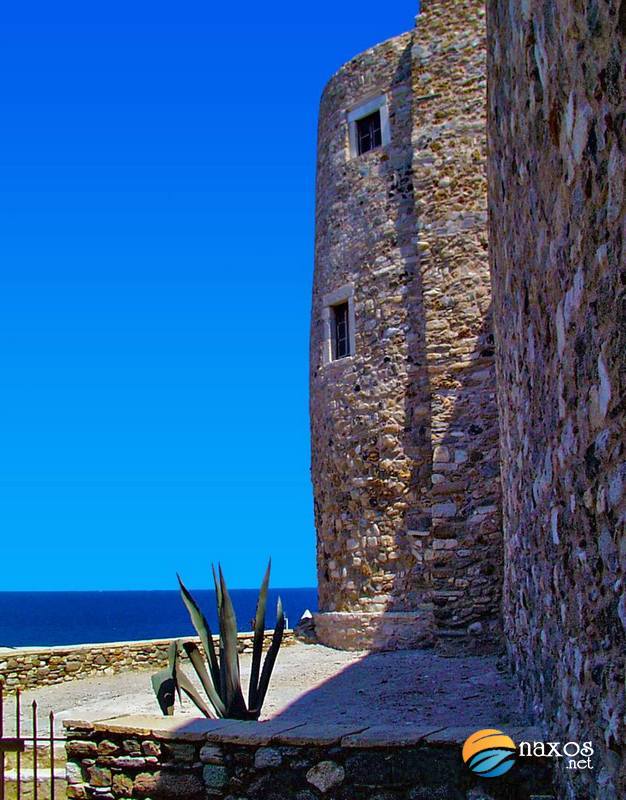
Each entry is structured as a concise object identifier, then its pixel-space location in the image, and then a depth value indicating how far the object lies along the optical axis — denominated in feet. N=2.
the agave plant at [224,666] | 22.74
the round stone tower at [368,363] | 37.60
